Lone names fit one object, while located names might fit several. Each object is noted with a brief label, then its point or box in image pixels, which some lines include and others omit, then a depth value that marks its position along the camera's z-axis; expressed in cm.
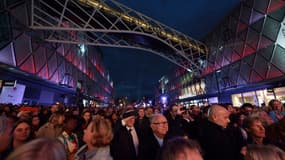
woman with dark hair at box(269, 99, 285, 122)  491
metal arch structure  1882
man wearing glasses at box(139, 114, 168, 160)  300
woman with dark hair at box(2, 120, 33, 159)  307
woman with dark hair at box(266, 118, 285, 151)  254
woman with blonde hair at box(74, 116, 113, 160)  223
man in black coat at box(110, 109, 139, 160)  293
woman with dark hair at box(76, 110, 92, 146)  389
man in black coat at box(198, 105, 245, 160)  283
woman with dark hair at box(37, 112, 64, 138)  364
